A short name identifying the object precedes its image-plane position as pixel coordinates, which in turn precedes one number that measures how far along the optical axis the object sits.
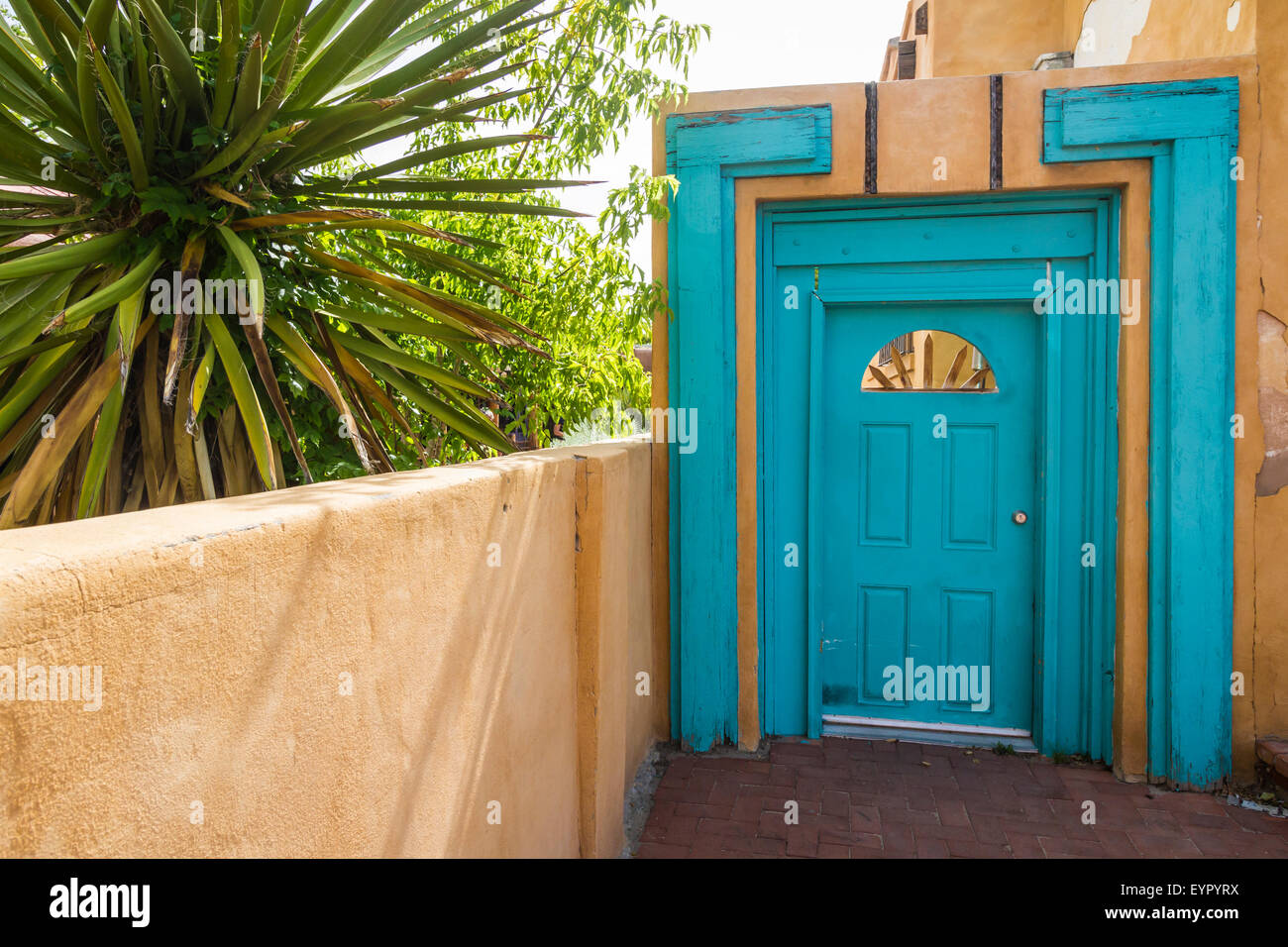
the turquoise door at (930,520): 4.38
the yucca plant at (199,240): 2.07
